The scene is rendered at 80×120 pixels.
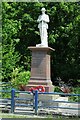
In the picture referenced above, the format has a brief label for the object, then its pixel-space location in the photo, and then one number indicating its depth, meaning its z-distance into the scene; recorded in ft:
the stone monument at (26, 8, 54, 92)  42.14
